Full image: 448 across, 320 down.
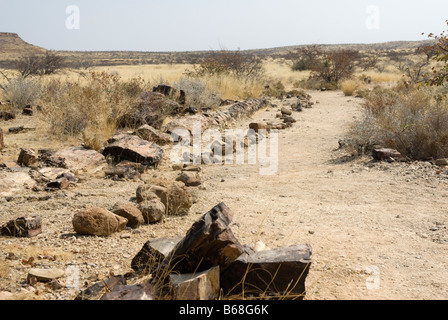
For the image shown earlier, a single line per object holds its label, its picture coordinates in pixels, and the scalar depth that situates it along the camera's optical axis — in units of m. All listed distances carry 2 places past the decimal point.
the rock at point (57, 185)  5.28
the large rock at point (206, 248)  2.68
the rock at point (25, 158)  6.10
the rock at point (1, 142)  6.95
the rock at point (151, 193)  4.57
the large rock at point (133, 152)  6.59
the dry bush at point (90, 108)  8.02
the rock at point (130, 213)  4.10
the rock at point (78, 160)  6.17
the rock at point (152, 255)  3.02
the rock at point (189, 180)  5.64
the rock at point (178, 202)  4.56
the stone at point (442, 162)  6.03
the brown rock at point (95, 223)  3.78
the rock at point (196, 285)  2.46
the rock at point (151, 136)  8.04
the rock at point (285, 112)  11.90
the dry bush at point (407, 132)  6.58
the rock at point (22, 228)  3.72
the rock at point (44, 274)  2.88
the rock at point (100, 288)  2.59
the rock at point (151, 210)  4.22
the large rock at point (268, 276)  2.75
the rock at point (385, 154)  6.43
